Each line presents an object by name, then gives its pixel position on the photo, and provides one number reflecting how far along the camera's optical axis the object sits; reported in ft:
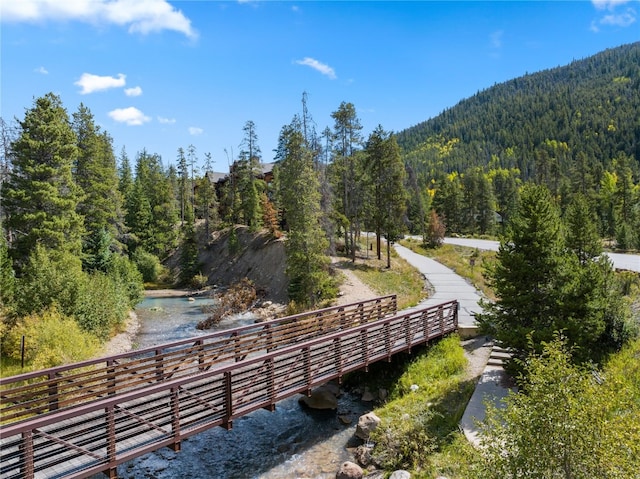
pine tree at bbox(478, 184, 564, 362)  47.14
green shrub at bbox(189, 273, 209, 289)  166.40
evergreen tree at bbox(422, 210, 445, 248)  182.29
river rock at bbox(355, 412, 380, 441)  45.55
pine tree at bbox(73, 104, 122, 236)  128.77
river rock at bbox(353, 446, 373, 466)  41.27
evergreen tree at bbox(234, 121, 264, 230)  178.09
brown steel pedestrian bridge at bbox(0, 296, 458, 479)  28.88
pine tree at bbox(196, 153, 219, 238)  196.13
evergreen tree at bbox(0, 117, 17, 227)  150.82
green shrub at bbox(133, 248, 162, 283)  172.14
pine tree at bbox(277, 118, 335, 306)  95.76
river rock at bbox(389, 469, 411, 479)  37.01
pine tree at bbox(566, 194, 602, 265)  65.05
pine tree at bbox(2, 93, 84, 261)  88.02
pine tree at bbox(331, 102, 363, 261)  135.74
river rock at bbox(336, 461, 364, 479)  38.04
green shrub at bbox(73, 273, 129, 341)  75.10
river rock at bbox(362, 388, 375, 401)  56.39
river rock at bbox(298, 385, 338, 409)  54.39
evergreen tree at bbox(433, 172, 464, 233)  258.78
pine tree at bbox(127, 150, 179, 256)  190.60
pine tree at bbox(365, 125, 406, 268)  127.85
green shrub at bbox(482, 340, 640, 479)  20.18
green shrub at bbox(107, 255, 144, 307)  114.46
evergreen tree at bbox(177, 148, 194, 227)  242.17
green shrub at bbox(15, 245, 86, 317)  69.51
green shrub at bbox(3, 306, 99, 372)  57.47
